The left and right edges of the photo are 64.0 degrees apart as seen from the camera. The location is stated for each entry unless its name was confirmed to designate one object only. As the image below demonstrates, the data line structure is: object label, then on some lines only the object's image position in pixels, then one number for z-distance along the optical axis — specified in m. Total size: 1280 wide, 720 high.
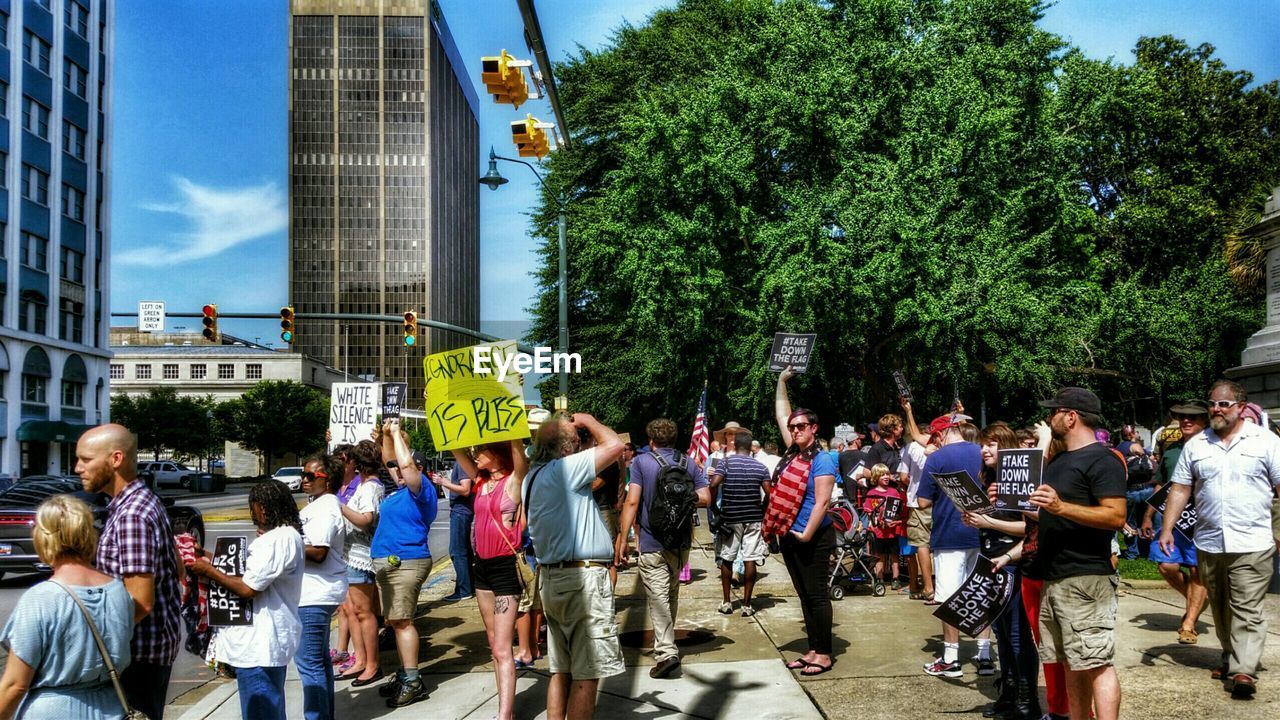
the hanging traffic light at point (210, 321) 23.08
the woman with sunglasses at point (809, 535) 7.54
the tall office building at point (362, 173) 137.12
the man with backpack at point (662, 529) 7.89
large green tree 20.84
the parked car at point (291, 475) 53.59
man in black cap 5.12
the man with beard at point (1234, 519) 6.75
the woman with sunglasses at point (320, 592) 6.02
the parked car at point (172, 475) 55.93
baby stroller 11.35
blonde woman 3.54
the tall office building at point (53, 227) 47.38
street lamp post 21.55
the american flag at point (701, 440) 15.72
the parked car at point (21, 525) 13.70
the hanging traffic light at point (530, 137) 11.42
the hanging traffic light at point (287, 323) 23.10
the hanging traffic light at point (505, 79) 9.70
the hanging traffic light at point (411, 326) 23.62
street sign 25.06
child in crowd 11.54
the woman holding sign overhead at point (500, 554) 6.38
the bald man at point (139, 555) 4.19
